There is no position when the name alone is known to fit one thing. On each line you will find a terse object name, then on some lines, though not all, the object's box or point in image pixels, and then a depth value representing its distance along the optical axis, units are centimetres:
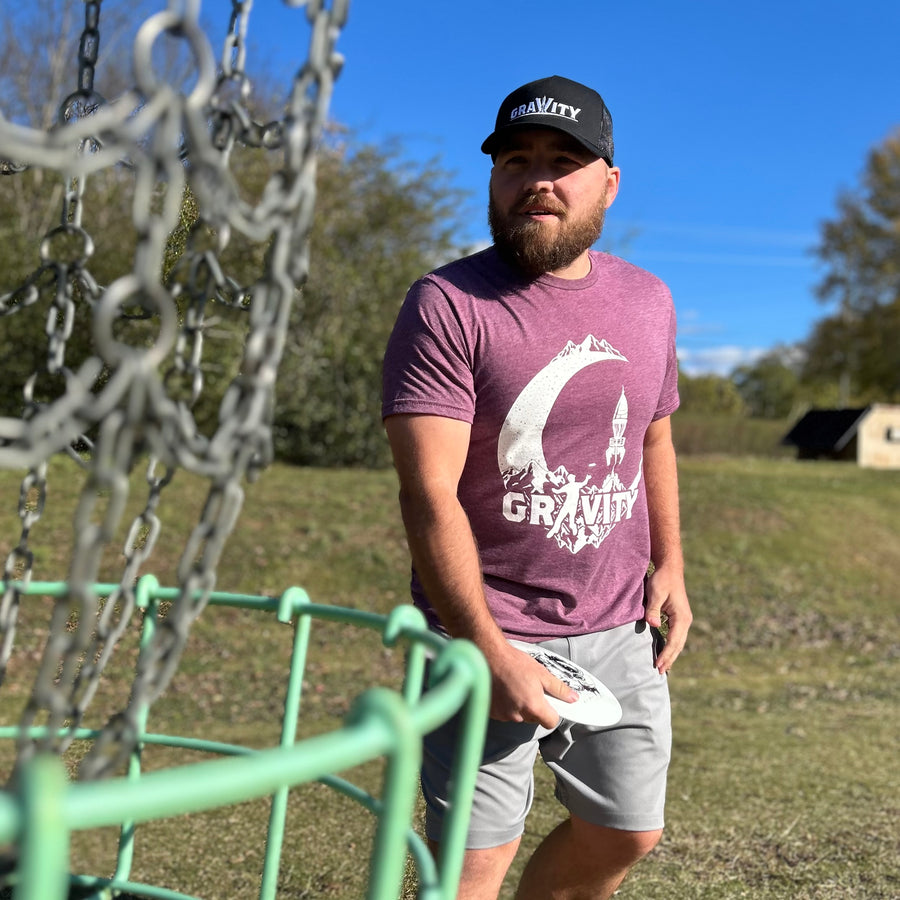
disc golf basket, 75
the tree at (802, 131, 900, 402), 3222
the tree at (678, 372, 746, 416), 5383
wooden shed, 2295
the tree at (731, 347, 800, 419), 6806
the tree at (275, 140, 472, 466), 1533
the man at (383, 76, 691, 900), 220
